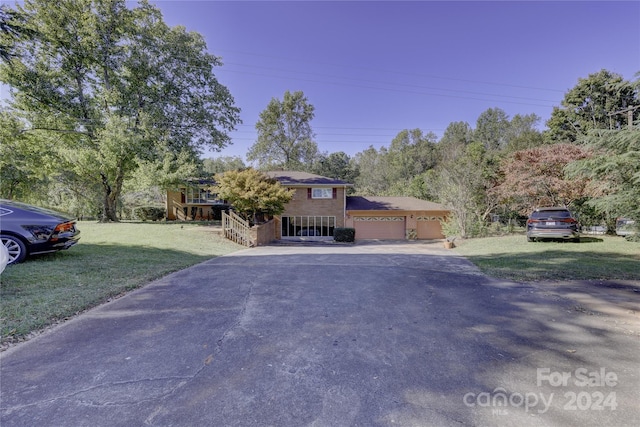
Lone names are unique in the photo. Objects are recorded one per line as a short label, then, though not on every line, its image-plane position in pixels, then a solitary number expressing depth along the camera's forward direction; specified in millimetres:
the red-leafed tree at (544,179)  15282
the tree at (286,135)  34594
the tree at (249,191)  15070
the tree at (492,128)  46500
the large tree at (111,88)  17281
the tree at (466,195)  17203
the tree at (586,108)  28688
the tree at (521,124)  45966
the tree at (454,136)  42359
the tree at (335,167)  38406
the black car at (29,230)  5812
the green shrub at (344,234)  19547
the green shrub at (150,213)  28359
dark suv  11234
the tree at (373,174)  44353
